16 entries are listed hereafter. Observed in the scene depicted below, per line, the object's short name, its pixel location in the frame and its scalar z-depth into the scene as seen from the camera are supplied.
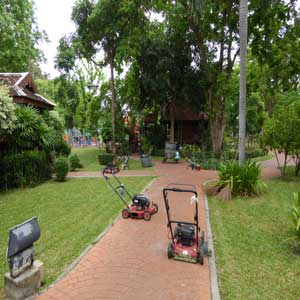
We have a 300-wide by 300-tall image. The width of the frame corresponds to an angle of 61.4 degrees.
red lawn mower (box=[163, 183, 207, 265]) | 4.29
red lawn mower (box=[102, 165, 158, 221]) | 6.26
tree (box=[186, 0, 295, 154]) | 11.46
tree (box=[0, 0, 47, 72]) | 17.98
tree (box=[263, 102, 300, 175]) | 9.47
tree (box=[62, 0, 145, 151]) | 14.67
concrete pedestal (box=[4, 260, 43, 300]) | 3.31
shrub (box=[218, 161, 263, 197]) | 8.12
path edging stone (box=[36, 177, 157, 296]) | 3.73
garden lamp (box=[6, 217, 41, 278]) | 3.23
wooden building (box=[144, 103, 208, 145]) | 19.85
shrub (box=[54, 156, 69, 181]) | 10.91
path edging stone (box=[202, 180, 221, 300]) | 3.49
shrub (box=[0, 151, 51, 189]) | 9.80
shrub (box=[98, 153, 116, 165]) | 15.41
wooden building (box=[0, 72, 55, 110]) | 10.58
